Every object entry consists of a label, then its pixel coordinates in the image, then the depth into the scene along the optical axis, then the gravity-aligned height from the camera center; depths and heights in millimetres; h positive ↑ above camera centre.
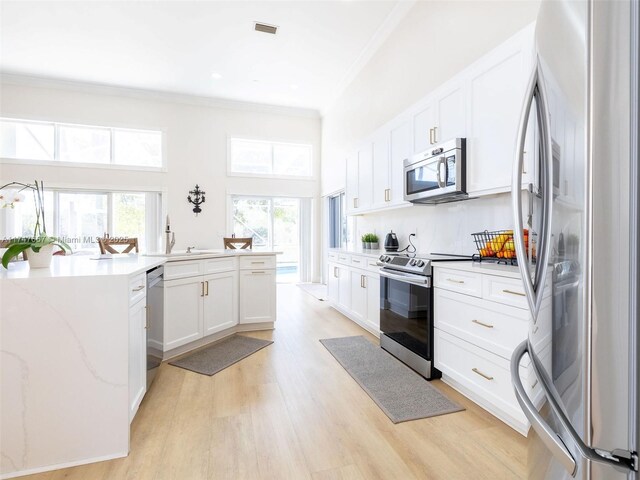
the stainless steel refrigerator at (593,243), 452 -6
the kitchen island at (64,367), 1499 -631
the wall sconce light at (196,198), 6334 +792
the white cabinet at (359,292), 3408 -655
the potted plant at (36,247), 1703 -50
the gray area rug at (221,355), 2684 -1075
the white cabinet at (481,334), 1758 -593
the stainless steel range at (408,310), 2436 -599
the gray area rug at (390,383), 2030 -1077
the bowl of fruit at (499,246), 2107 -51
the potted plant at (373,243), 4449 -62
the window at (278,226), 6836 +269
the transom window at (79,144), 5547 +1708
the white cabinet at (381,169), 3703 +823
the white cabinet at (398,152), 3287 +925
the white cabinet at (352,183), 4590 +814
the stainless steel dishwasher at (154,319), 2217 -614
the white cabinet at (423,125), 2893 +1066
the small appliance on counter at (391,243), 3848 -53
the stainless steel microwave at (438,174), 2488 +554
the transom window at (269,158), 6742 +1749
